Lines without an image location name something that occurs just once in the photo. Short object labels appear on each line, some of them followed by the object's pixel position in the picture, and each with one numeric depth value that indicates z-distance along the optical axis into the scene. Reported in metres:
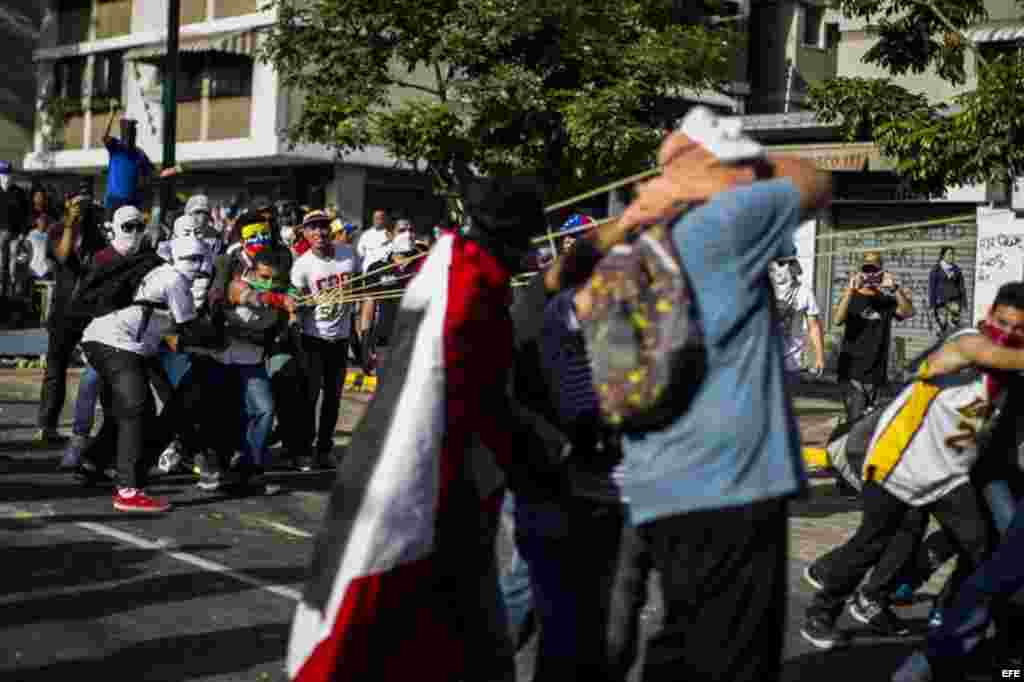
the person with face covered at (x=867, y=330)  13.27
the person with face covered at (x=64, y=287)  12.22
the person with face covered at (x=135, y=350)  9.72
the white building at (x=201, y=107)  34.97
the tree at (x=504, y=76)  19.50
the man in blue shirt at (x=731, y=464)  4.11
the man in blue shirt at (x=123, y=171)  16.52
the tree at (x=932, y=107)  12.73
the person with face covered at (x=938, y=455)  6.22
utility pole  20.53
